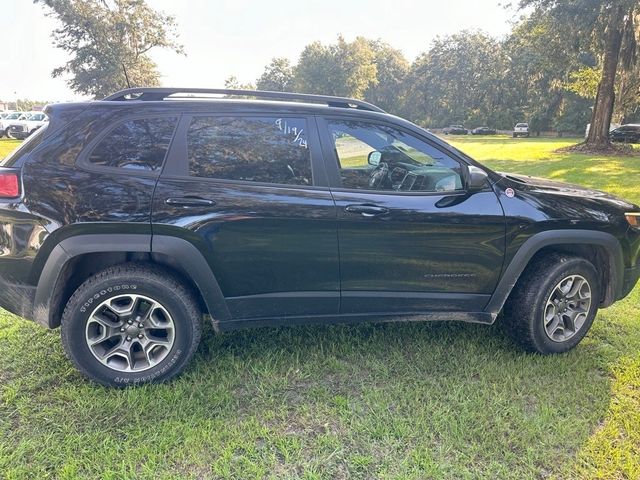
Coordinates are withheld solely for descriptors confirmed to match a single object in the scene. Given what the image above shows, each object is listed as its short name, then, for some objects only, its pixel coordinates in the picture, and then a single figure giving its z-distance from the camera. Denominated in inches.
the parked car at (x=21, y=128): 981.2
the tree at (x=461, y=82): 2187.5
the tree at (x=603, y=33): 620.1
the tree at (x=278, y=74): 2726.4
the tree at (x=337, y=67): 2137.1
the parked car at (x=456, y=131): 2141.6
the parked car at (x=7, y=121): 994.7
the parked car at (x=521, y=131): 1809.8
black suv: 105.0
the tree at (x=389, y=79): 2620.6
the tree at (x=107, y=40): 1300.4
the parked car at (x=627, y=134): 1154.9
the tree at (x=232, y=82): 2667.3
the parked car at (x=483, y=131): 2079.2
